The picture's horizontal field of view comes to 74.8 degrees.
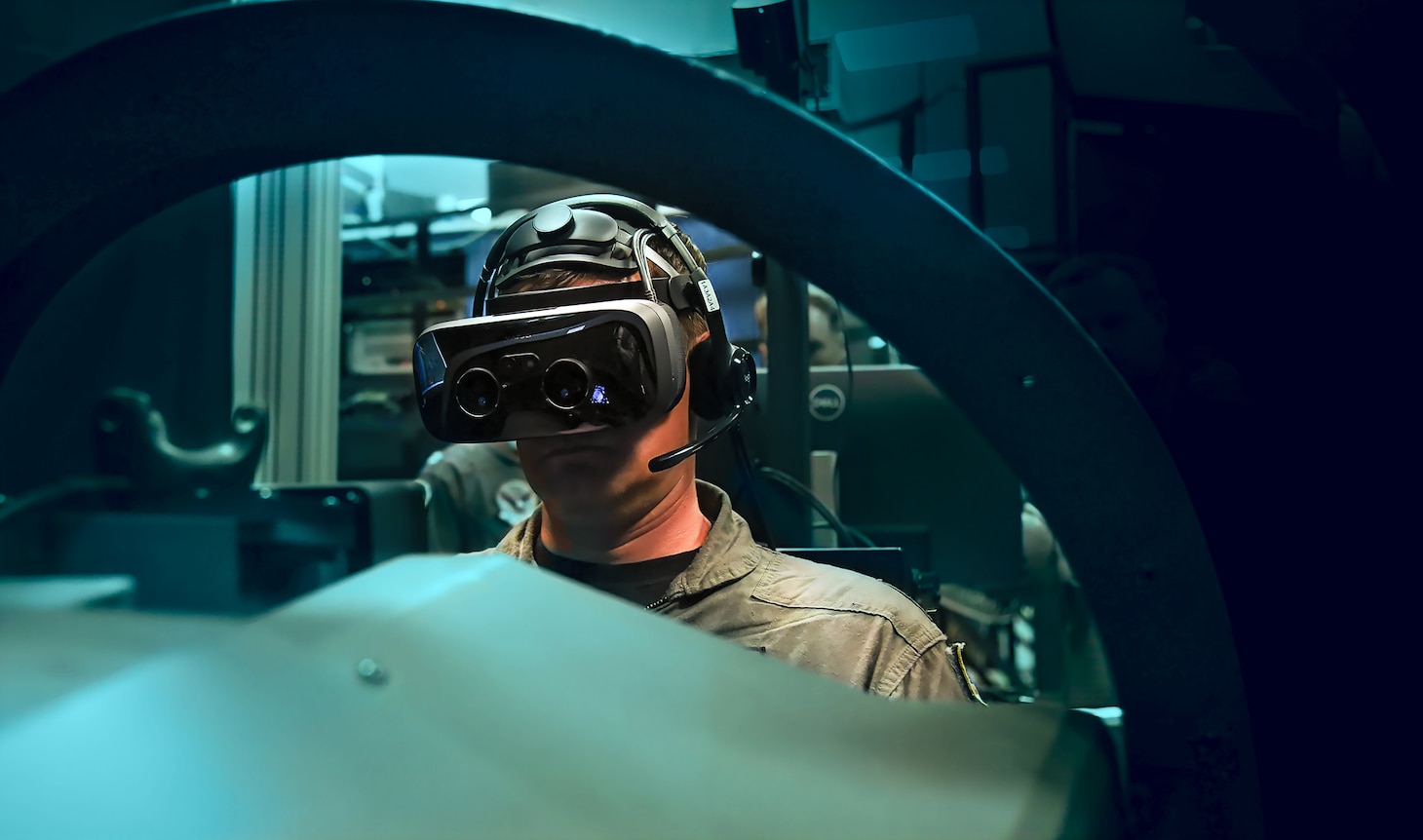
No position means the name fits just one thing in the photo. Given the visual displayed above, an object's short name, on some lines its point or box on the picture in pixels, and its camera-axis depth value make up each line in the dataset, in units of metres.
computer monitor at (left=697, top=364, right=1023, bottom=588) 1.37
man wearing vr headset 0.77
